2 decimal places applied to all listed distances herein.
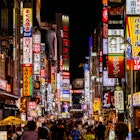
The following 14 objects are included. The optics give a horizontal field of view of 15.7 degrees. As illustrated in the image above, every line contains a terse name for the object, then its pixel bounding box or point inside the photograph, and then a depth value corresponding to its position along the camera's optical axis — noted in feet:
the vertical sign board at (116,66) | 106.32
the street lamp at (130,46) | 81.78
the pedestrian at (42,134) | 52.90
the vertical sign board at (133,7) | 80.74
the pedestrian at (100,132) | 110.63
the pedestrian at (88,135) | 93.35
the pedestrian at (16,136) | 66.65
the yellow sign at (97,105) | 219.41
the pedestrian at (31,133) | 49.62
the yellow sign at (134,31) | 82.89
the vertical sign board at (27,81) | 150.00
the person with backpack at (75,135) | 103.65
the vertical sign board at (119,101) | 113.80
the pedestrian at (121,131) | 33.55
